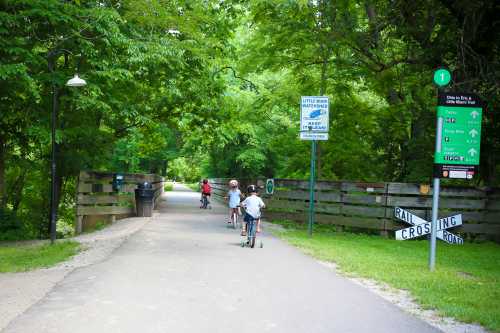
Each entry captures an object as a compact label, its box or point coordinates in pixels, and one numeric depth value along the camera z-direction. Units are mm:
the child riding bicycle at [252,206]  11414
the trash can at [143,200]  18608
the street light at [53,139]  12914
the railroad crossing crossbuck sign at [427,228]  13586
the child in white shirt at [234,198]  15714
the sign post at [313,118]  14242
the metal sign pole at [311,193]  14117
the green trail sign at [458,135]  9219
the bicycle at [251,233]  11323
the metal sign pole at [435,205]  9211
